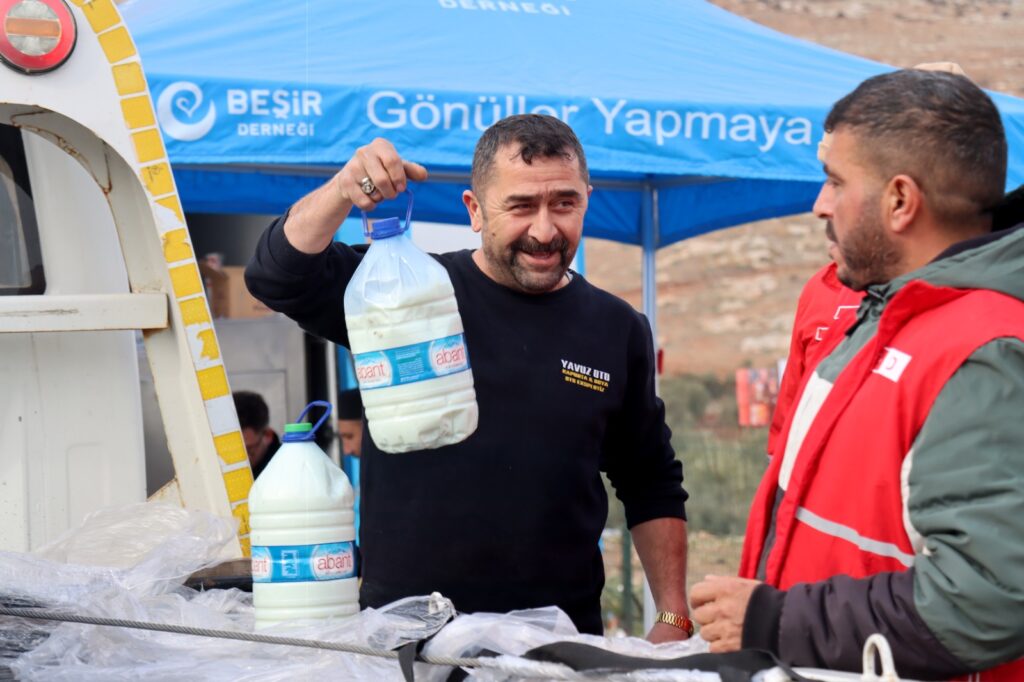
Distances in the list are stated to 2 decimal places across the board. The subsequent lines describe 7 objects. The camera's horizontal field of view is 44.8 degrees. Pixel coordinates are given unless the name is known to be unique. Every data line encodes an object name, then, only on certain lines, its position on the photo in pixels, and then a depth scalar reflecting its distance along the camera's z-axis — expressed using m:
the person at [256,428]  6.18
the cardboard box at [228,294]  7.67
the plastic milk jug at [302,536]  2.60
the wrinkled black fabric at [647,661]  1.77
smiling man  3.02
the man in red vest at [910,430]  1.76
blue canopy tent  4.98
